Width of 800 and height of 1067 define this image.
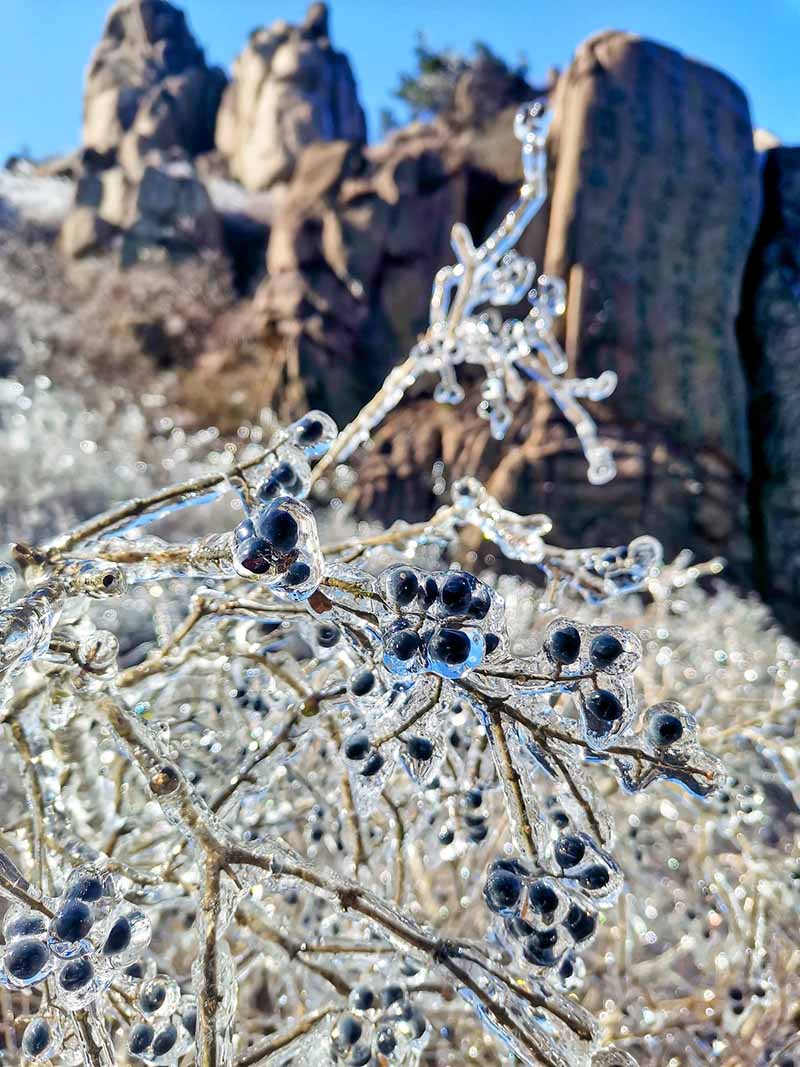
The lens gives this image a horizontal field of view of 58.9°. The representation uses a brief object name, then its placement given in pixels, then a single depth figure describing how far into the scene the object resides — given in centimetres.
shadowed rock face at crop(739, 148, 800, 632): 469
